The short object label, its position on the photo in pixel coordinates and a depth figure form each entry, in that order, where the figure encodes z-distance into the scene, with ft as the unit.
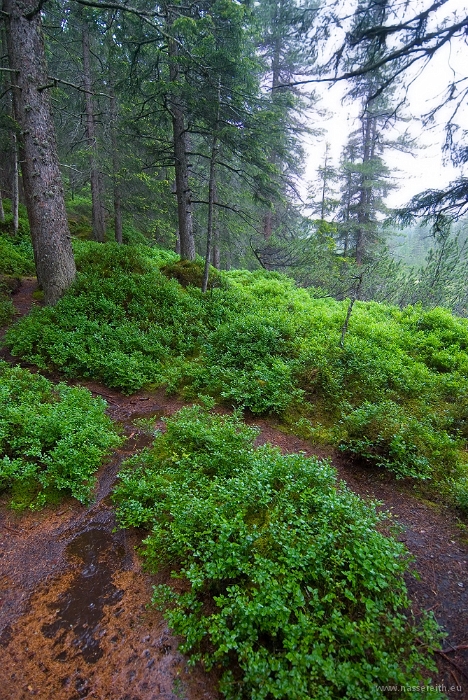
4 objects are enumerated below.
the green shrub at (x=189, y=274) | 37.81
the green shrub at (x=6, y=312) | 28.62
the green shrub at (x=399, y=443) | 15.88
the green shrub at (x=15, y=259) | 38.88
